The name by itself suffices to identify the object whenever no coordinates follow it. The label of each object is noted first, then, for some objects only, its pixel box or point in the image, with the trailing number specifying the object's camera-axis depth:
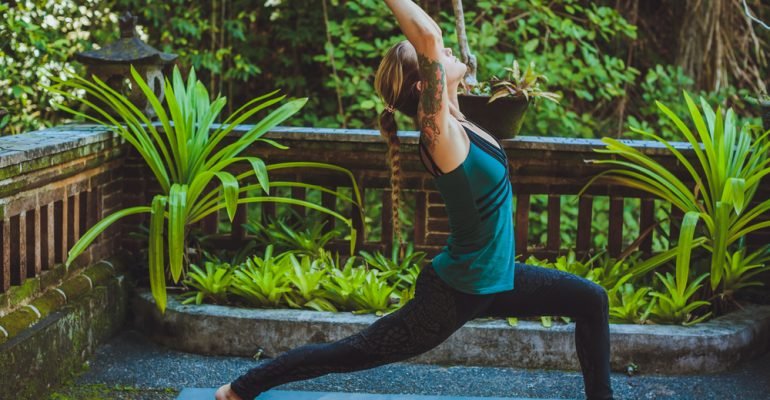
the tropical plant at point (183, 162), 4.48
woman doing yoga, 2.91
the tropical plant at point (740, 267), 4.73
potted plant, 4.82
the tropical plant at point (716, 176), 4.57
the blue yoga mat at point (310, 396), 3.71
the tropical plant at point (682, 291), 4.45
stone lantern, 5.20
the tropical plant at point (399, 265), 4.91
